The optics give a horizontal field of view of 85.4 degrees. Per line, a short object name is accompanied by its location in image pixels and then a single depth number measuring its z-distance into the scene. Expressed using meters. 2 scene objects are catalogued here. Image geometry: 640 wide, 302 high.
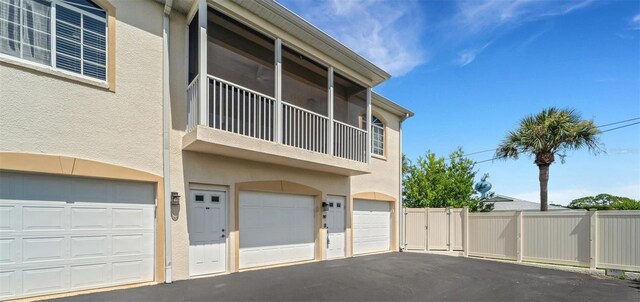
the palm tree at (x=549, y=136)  14.77
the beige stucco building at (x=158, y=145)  5.86
